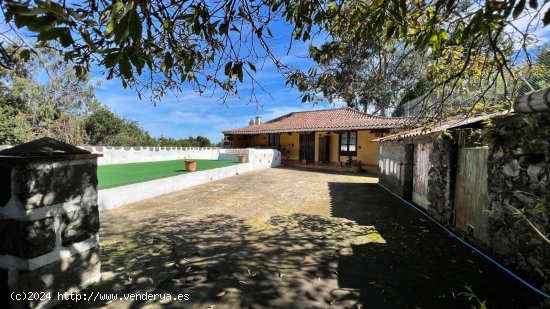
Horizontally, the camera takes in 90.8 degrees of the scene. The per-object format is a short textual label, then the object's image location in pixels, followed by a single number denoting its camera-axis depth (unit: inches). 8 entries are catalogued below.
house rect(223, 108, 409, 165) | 756.0
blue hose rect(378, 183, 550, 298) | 128.1
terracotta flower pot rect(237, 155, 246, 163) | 702.5
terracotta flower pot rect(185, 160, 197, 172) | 494.9
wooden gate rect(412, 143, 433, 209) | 283.4
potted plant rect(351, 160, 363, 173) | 678.5
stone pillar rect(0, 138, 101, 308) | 100.0
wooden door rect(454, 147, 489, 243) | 181.3
